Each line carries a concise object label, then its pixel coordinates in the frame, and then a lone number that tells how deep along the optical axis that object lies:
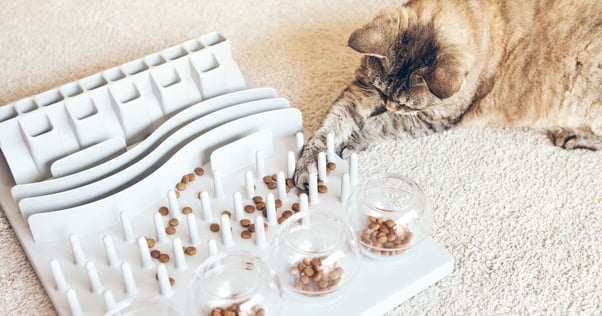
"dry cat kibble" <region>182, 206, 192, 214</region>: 1.37
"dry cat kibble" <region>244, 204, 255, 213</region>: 1.37
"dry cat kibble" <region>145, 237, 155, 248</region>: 1.30
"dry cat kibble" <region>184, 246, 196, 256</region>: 1.29
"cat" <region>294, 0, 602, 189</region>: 1.41
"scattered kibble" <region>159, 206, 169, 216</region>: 1.37
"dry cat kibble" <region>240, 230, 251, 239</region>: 1.32
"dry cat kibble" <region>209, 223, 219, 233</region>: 1.34
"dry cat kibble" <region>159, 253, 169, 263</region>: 1.27
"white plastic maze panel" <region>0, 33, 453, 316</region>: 1.23
